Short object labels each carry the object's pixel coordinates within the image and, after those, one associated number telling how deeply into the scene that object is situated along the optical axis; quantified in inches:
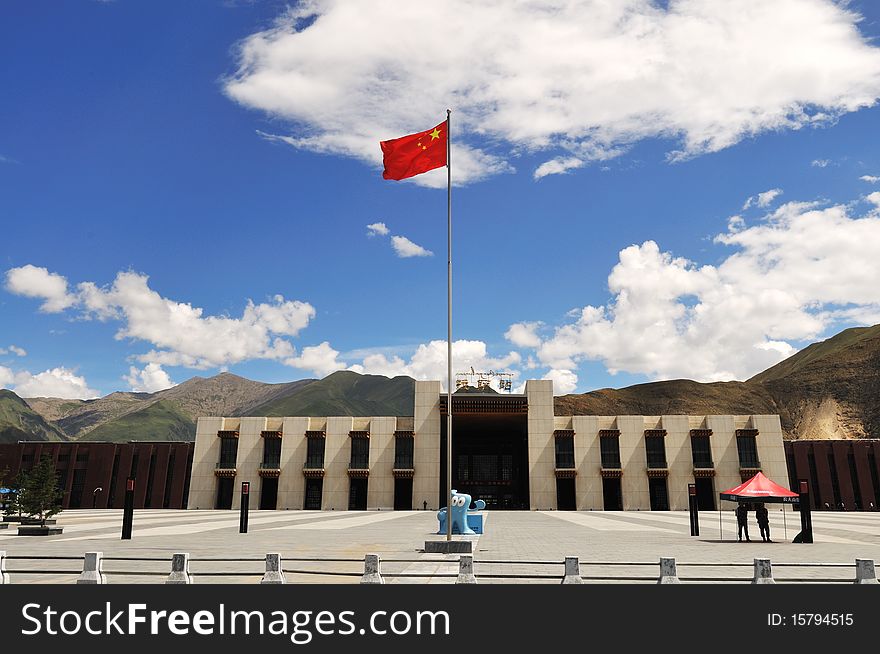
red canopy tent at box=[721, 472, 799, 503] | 992.9
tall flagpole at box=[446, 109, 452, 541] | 832.6
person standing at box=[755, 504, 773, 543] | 1014.4
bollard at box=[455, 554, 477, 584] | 502.9
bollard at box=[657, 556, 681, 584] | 479.5
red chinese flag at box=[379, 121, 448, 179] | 951.0
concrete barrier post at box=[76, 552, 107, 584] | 512.7
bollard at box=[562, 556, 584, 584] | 495.6
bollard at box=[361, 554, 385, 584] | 490.9
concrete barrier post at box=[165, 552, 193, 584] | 505.7
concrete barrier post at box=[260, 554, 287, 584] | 510.9
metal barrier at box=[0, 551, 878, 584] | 490.3
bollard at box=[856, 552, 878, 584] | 475.8
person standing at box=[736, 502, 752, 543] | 1018.8
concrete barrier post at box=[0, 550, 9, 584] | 510.6
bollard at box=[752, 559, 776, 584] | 483.5
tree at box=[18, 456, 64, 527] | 1241.4
